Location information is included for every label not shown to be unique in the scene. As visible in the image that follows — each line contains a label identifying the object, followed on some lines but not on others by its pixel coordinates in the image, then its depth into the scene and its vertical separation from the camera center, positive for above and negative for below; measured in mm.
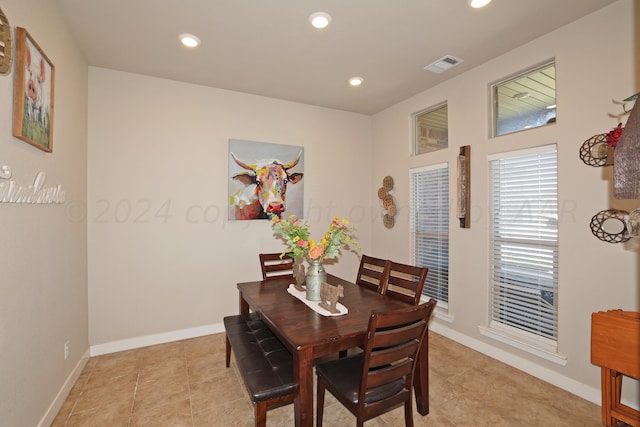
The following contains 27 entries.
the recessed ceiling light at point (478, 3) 2041 +1520
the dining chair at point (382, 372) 1464 -879
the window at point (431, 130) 3499 +1095
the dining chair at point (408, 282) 2166 -541
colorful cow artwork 3613 +362
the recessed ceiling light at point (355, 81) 3285 +1562
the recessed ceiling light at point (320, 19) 2195 +1524
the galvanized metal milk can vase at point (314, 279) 2197 -491
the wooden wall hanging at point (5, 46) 1396 +845
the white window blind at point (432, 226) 3492 -136
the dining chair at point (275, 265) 2971 -527
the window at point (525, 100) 2541 +1088
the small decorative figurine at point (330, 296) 1908 -554
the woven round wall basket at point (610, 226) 2020 -80
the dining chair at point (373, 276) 2516 -563
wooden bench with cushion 1622 -957
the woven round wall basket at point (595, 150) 2092 +480
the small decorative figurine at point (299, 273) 2504 -509
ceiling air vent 2850 +1552
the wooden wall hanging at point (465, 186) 3117 +319
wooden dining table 1544 -672
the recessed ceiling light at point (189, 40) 2471 +1531
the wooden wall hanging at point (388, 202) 4139 +190
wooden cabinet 1627 -823
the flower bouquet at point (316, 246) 2168 -252
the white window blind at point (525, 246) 2512 -289
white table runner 1959 -657
